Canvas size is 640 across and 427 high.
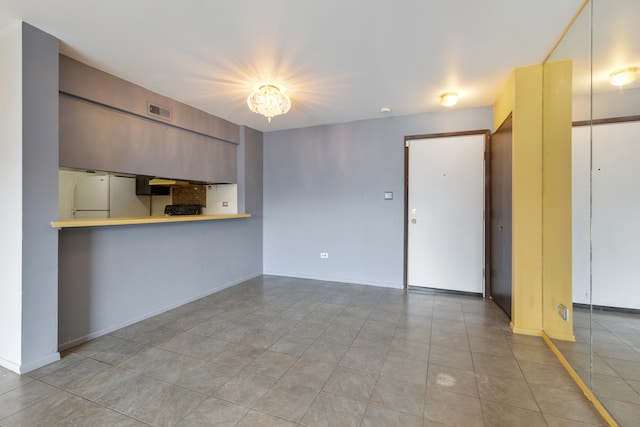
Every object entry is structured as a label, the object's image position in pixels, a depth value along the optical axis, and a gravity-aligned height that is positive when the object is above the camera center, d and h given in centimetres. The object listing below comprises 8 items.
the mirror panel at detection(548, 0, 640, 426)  163 +9
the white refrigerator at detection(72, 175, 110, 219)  428 +22
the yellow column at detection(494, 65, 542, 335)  263 +14
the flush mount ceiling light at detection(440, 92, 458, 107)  328 +136
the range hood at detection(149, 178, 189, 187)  384 +42
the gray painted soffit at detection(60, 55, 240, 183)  253 +90
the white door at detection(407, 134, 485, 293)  382 +1
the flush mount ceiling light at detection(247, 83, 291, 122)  292 +119
